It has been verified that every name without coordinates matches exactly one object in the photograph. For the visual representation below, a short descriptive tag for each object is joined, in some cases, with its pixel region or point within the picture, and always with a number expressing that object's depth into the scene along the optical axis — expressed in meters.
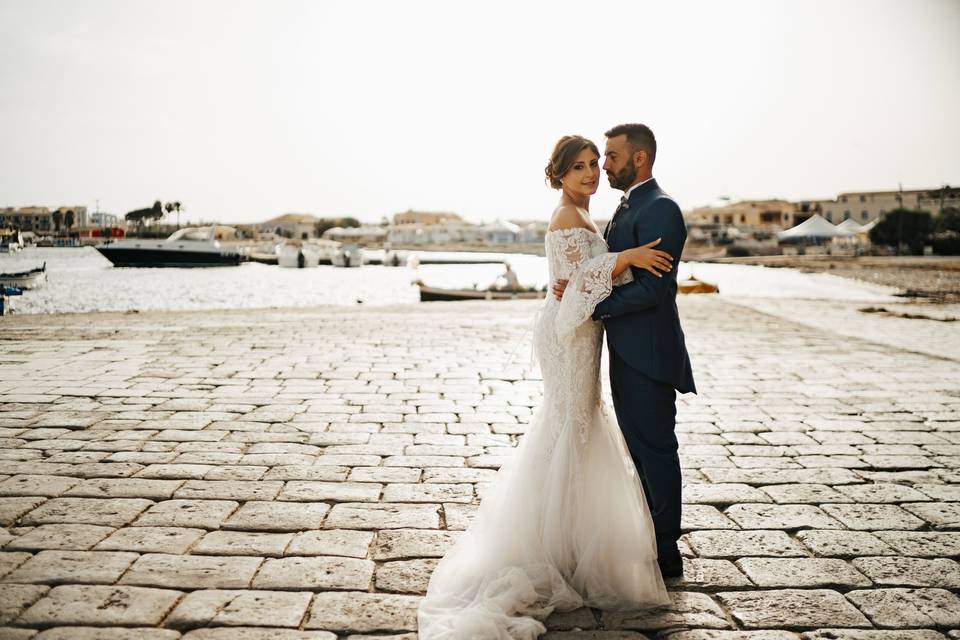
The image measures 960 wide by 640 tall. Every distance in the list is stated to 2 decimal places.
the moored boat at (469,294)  21.67
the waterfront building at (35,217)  159.38
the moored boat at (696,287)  22.64
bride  2.49
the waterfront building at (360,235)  129.00
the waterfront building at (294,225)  154.25
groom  2.67
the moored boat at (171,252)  65.44
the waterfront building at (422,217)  159.40
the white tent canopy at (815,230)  58.44
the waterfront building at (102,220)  173.12
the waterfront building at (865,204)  102.62
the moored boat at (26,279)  36.25
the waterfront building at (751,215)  109.56
